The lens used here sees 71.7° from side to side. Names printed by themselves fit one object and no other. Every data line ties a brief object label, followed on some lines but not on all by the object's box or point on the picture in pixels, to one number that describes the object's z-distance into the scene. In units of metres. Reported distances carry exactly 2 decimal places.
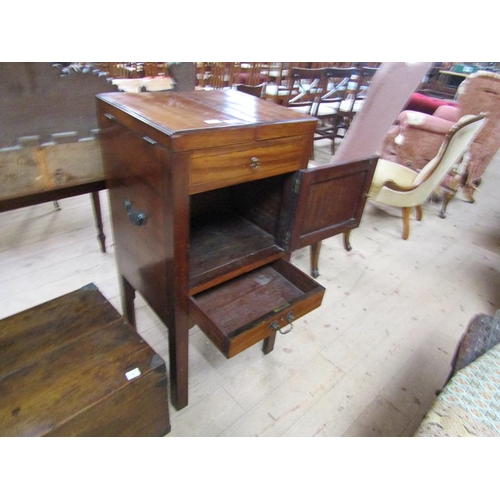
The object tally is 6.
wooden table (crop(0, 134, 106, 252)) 0.90
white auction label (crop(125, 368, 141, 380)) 0.88
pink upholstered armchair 2.29
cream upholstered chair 1.92
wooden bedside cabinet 0.75
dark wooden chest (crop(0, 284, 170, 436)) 0.79
